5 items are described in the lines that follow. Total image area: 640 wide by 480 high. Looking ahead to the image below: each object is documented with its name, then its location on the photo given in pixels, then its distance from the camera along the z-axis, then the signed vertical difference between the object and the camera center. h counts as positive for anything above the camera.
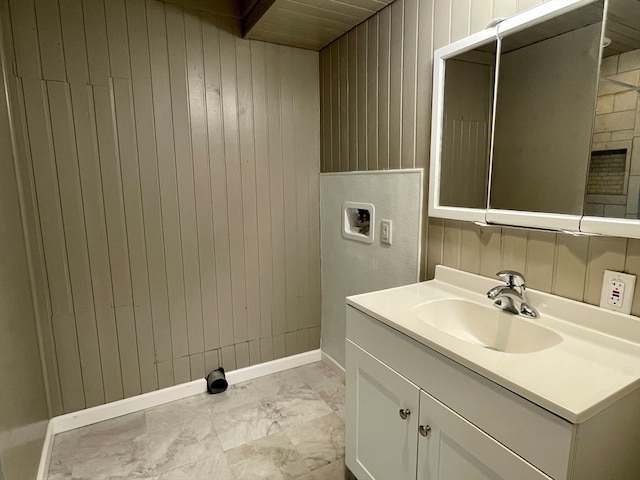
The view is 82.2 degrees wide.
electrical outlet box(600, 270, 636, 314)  1.00 -0.32
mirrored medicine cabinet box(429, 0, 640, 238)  0.99 +0.18
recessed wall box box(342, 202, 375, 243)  1.97 -0.23
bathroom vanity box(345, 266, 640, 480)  0.77 -0.52
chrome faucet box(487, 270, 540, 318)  1.19 -0.37
